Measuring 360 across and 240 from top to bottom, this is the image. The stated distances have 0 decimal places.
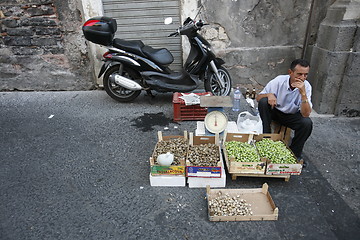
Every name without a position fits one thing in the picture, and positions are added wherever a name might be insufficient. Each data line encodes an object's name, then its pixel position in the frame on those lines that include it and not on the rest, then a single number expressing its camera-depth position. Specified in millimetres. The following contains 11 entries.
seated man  2785
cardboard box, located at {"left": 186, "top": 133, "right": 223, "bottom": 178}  2566
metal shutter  4914
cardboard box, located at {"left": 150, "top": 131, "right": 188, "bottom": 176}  2629
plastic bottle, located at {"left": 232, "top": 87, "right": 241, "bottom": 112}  4484
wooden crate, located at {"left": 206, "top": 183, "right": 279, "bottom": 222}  2270
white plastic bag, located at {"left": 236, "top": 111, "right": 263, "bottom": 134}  3147
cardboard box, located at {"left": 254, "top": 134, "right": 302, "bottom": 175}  2578
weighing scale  3023
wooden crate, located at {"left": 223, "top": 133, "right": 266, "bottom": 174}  2605
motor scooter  4273
